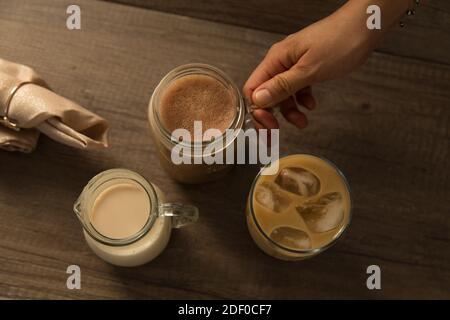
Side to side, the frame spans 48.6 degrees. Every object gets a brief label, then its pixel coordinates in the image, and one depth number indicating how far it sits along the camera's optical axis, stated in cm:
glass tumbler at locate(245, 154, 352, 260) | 69
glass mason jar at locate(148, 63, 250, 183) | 67
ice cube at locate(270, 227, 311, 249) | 70
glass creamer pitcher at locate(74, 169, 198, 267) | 69
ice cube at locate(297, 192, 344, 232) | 71
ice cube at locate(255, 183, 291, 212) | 72
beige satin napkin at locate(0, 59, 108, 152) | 72
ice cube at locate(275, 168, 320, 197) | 73
